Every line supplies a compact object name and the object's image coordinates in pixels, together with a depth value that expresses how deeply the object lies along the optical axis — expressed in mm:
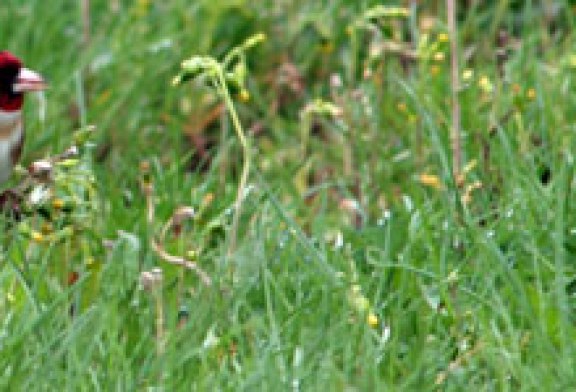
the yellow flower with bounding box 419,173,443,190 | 6350
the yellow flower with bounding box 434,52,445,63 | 6948
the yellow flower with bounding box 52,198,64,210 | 5637
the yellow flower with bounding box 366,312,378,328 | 4914
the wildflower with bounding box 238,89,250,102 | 5312
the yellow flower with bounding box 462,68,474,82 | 6499
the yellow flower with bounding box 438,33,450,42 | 6702
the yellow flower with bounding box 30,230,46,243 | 5556
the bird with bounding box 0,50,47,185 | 6797
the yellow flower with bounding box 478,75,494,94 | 6750
